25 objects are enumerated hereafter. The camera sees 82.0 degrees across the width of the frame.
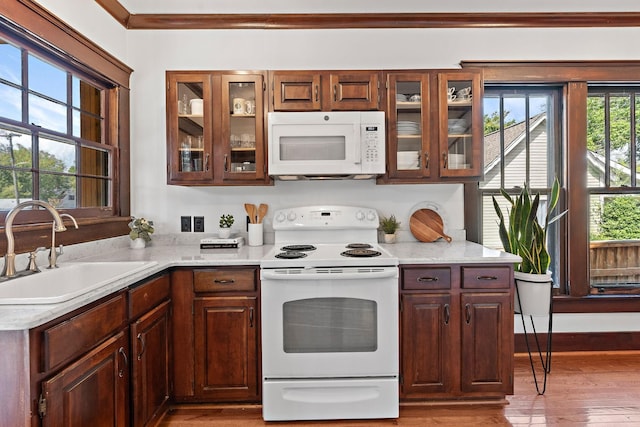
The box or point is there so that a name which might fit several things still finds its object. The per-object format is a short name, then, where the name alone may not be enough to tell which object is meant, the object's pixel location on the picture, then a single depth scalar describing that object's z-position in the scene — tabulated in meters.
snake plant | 2.39
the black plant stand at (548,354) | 2.32
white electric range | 2.04
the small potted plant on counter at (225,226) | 2.68
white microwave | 2.38
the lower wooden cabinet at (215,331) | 2.10
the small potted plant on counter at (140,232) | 2.57
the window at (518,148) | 2.91
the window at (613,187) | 2.91
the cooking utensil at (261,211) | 2.72
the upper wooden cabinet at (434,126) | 2.47
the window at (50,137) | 1.78
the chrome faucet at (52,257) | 1.76
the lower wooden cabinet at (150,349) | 1.72
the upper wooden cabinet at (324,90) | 2.44
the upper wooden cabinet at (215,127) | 2.45
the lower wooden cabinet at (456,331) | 2.12
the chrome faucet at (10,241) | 1.52
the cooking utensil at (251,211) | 2.70
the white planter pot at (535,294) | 2.31
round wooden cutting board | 2.73
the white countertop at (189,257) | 1.21
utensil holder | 2.65
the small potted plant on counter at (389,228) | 2.72
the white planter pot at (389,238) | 2.73
